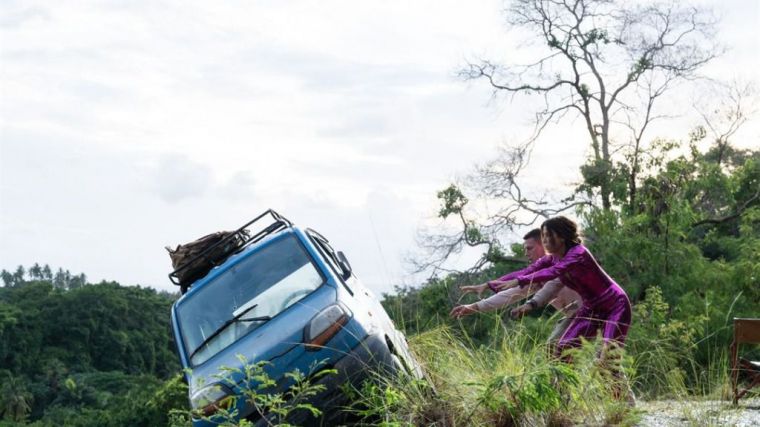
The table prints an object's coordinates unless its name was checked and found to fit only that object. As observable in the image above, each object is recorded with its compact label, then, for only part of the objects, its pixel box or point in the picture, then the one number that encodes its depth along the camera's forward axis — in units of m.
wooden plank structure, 8.84
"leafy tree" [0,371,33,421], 98.81
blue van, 7.36
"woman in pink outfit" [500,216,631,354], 7.16
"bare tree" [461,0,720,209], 33.00
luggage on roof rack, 9.84
